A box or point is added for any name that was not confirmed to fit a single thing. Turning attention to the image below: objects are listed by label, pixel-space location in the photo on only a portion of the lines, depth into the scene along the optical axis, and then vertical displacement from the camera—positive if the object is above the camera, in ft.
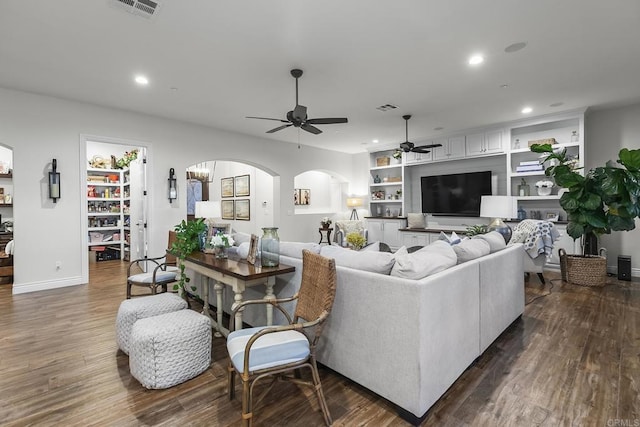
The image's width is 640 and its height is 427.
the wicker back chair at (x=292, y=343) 5.28 -2.43
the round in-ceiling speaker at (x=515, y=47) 10.28 +5.31
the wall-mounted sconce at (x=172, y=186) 18.39 +1.53
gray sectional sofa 5.70 -2.42
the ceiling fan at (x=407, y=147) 18.52 +3.70
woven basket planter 15.01 -2.98
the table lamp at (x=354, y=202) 28.37 +0.74
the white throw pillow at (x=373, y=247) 8.43 -1.01
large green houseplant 13.30 +0.56
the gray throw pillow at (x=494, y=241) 9.59 -0.98
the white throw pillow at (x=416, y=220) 24.48 -0.80
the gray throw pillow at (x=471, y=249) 7.86 -1.05
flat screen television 21.61 +1.21
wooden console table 7.34 -1.50
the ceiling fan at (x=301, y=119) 12.40 +3.69
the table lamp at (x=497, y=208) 15.92 +0.03
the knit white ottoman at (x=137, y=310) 8.15 -2.55
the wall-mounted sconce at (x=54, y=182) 14.84 +1.49
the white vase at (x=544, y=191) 18.63 +1.01
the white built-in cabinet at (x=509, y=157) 18.03 +3.50
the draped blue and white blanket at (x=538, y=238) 14.94 -1.40
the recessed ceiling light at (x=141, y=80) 12.63 +5.42
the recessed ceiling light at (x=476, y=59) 11.17 +5.34
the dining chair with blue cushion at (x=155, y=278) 11.36 -2.40
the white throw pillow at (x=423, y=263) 6.17 -1.09
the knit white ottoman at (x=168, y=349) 6.72 -2.98
